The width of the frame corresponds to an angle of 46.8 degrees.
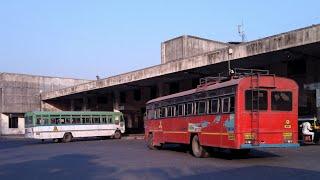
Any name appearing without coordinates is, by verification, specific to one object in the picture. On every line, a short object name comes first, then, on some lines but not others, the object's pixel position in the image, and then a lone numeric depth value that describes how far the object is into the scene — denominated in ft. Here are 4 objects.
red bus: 38.51
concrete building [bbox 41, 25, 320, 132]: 64.66
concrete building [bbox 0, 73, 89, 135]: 160.15
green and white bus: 89.21
